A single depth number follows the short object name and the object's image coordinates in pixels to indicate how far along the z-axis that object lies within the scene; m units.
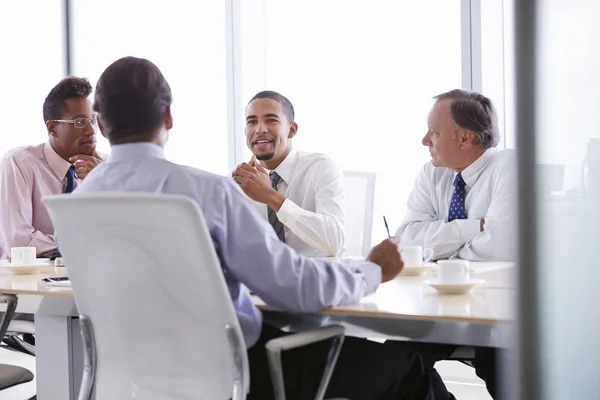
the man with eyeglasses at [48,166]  3.09
